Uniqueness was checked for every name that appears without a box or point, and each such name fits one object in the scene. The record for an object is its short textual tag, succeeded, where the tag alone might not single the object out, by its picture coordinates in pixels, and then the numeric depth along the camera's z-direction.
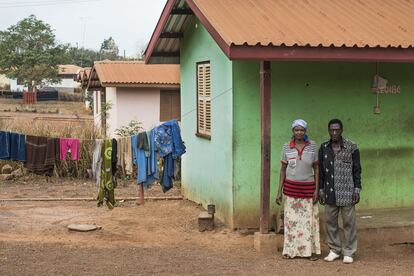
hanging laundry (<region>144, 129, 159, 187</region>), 9.62
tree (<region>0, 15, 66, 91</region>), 55.03
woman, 6.79
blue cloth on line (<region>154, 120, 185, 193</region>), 9.41
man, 6.70
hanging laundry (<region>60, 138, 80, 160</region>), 13.92
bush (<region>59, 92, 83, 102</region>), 57.56
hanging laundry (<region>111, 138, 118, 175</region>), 9.68
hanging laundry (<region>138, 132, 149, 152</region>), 9.63
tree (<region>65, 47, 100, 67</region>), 85.06
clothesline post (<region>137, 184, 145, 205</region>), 9.90
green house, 7.71
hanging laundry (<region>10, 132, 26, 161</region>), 13.46
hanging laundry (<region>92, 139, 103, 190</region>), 9.70
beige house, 20.70
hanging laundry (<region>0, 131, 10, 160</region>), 13.22
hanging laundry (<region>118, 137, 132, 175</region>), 10.61
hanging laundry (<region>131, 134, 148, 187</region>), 9.68
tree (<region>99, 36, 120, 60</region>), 97.71
